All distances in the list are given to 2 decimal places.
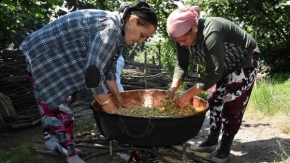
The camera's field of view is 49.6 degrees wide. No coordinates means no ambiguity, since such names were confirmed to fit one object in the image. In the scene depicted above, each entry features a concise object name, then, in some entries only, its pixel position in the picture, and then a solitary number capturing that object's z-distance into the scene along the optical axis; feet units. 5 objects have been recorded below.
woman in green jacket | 8.82
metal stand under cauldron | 10.73
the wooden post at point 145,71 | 24.58
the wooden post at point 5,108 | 16.33
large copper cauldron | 7.95
